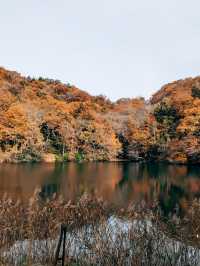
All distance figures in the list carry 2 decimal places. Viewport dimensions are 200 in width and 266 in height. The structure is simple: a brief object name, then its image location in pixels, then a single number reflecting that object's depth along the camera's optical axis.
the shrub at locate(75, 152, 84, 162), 50.53
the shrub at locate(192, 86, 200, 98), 57.10
